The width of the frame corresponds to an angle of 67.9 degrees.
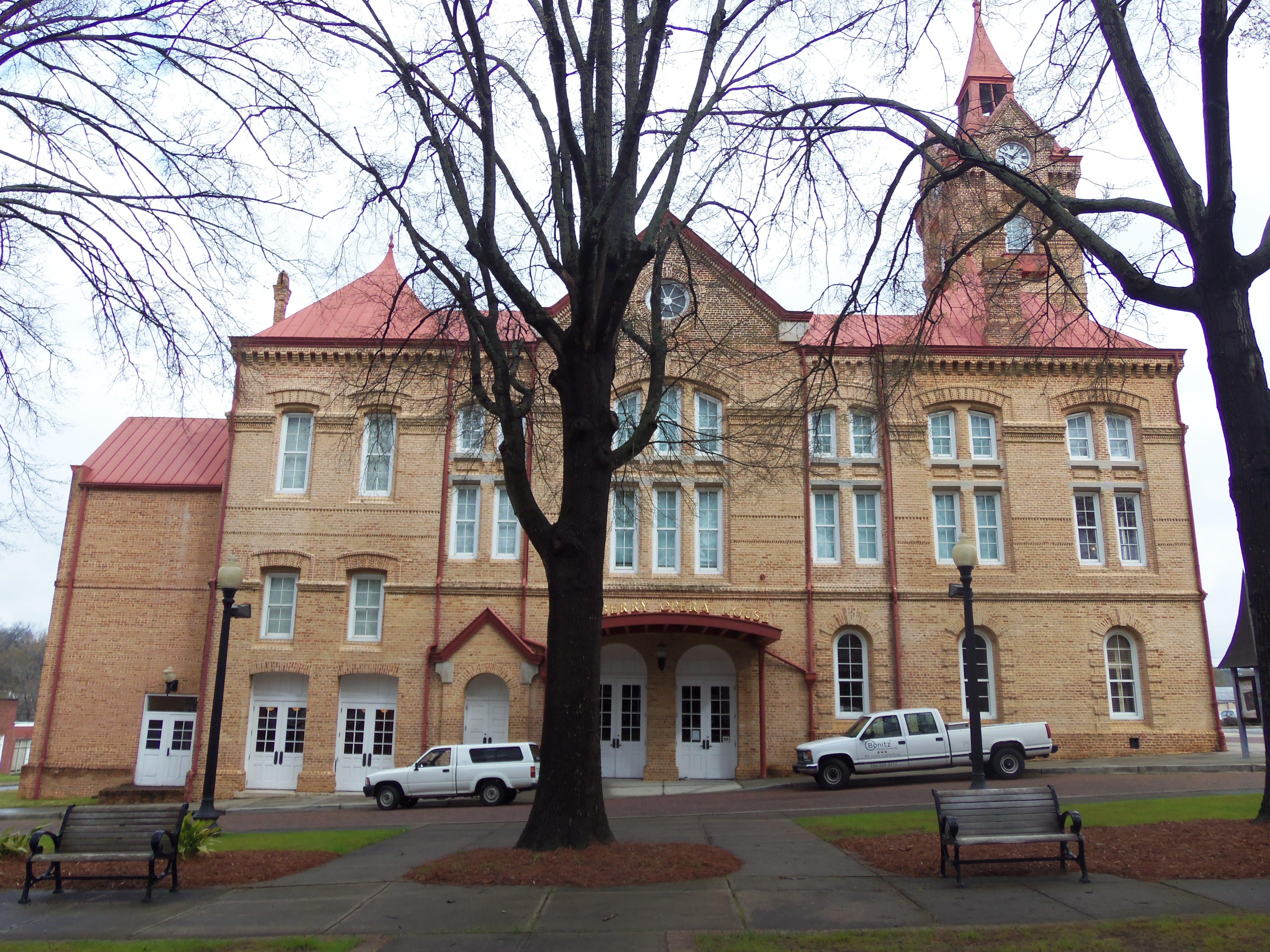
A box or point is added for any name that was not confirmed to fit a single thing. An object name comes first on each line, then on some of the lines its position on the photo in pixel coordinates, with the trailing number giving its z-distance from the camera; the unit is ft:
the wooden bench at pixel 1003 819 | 27.48
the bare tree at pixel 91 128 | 29.48
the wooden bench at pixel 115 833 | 29.04
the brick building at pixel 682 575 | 76.59
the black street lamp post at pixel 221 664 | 50.31
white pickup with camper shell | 65.36
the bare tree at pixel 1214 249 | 32.32
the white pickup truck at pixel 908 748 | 65.26
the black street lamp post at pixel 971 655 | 51.75
